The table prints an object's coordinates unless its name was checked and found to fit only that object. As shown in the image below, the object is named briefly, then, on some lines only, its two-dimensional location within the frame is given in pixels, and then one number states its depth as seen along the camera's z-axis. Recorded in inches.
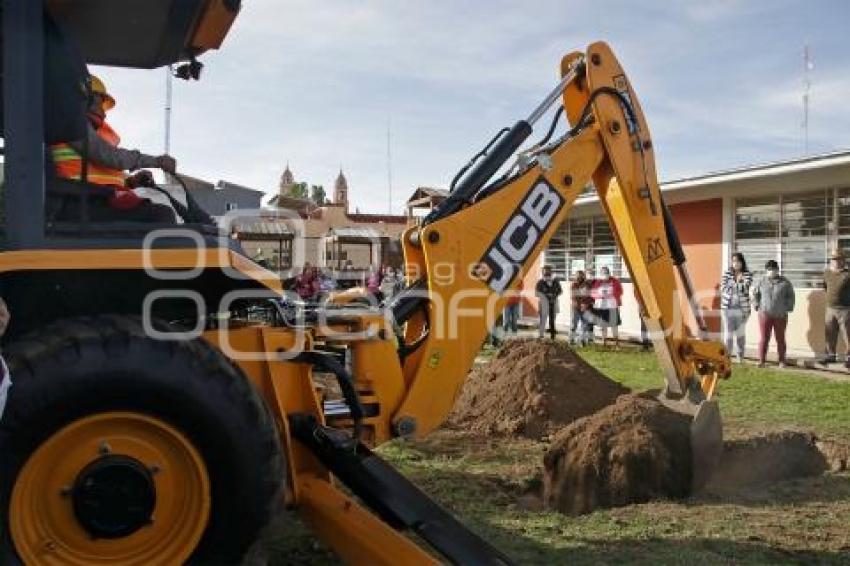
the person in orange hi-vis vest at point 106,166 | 140.9
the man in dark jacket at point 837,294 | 486.6
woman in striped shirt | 545.0
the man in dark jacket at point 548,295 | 708.0
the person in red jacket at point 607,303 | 654.5
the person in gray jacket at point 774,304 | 513.7
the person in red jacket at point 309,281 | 606.7
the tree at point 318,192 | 3846.0
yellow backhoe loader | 127.6
